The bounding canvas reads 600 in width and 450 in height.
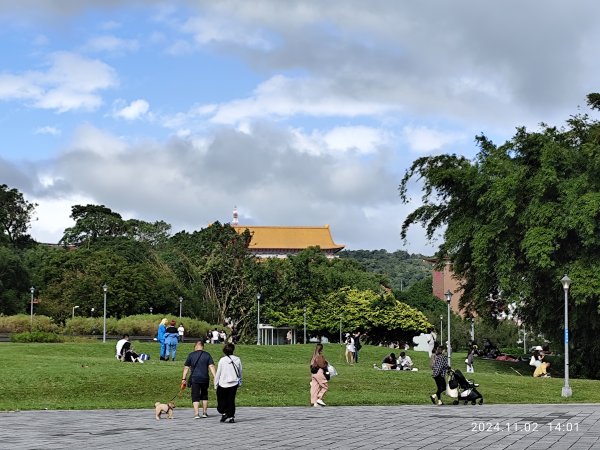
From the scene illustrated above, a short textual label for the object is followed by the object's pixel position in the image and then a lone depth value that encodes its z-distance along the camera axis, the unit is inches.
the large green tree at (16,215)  4746.6
